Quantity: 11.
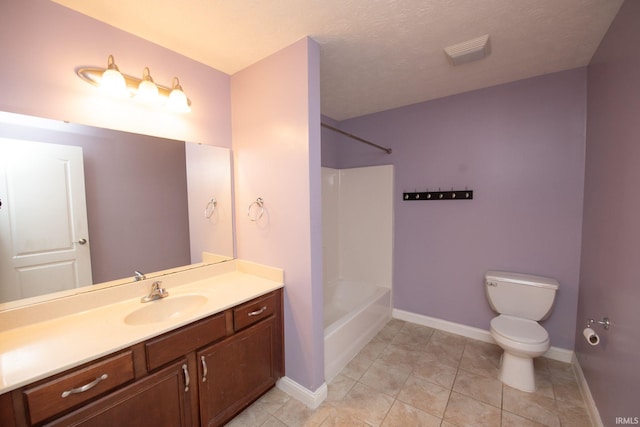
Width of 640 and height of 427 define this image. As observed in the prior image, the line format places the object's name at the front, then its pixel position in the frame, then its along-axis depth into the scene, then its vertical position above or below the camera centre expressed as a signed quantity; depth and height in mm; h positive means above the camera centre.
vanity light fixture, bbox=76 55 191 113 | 1302 +673
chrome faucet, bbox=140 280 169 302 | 1479 -555
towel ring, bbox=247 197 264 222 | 1828 -54
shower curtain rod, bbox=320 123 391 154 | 2742 +587
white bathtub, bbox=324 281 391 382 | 1959 -1186
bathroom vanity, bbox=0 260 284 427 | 892 -697
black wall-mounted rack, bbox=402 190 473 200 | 2373 +43
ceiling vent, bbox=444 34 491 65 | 1613 +1023
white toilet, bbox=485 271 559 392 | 1748 -988
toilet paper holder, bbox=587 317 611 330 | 1362 -709
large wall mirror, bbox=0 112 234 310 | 1179 -14
